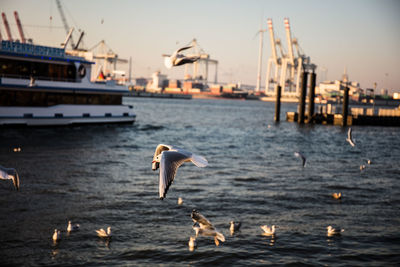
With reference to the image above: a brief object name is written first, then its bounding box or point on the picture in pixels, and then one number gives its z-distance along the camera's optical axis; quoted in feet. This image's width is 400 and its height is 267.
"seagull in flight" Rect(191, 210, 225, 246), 21.60
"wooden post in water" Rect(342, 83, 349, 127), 158.32
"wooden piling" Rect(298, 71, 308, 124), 162.45
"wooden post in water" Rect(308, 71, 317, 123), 164.76
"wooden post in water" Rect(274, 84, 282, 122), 177.33
